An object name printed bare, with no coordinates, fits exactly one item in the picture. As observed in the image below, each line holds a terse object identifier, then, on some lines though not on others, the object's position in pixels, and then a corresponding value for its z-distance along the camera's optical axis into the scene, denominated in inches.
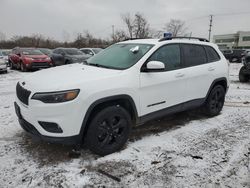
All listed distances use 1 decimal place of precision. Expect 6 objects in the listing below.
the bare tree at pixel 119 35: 2116.6
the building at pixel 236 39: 3231.1
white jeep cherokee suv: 119.7
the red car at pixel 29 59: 557.9
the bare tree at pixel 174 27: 2702.3
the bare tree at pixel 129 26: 2344.7
